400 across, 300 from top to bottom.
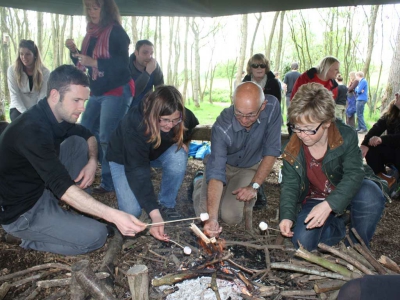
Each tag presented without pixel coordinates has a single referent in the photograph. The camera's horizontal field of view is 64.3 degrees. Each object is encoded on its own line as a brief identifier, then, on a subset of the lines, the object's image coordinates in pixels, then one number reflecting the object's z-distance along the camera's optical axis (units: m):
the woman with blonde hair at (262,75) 4.67
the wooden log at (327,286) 1.96
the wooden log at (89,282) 1.70
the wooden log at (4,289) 2.11
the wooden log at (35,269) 2.27
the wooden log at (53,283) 2.13
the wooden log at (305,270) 2.02
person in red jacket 4.84
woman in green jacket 2.32
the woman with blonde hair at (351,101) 9.78
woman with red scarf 3.92
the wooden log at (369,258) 2.10
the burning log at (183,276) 2.12
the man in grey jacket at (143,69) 4.32
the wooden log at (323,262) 2.03
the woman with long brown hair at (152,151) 2.67
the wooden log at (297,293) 2.03
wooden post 1.68
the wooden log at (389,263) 2.08
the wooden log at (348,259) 2.06
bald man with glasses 2.77
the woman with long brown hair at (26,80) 4.42
